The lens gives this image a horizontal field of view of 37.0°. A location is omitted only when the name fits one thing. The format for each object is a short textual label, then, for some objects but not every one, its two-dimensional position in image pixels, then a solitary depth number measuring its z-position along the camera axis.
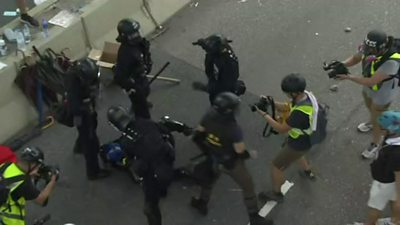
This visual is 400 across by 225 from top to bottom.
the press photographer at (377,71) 6.29
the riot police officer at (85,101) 6.22
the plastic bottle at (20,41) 8.12
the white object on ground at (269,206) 6.75
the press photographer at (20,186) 5.26
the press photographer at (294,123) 5.86
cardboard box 8.58
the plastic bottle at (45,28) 8.29
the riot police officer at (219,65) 6.65
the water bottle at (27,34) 8.24
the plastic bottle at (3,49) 8.01
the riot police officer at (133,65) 6.75
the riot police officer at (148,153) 5.77
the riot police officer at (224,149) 5.63
